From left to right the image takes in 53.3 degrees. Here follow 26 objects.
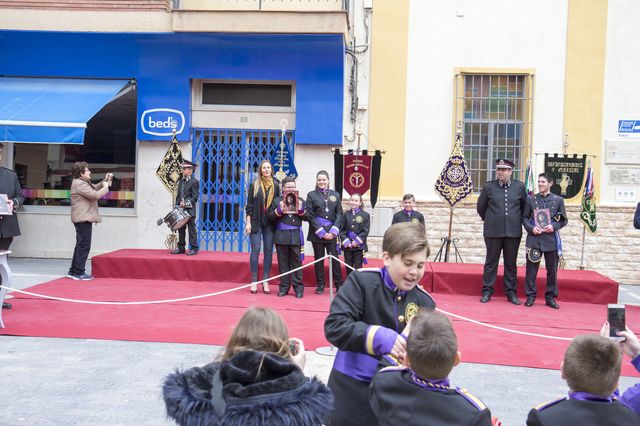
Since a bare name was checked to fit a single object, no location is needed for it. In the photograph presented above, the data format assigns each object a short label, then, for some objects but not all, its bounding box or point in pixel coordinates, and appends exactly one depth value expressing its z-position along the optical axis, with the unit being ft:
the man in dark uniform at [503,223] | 28.45
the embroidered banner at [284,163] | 34.06
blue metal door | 39.60
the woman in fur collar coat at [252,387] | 6.59
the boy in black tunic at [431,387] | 6.68
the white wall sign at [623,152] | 38.34
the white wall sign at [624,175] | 38.47
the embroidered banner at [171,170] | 35.50
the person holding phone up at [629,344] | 8.28
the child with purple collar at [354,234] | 29.55
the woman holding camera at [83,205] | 30.35
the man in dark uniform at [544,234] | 27.61
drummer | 33.30
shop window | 40.70
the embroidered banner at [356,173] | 35.27
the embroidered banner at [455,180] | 33.81
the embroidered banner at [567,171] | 36.40
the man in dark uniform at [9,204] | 25.23
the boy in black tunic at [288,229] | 28.22
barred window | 39.63
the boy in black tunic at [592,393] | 6.99
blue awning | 37.47
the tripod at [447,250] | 34.60
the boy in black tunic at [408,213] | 31.58
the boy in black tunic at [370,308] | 8.30
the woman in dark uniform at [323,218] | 28.76
